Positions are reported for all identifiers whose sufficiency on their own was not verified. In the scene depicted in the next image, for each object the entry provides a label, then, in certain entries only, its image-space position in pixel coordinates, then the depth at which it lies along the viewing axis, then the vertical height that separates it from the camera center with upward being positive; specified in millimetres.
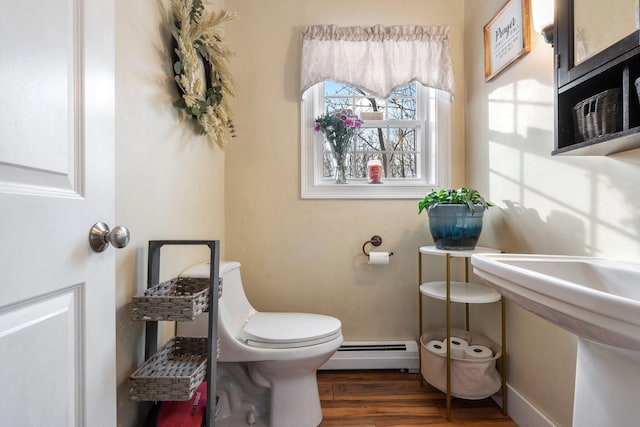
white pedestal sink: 530 -200
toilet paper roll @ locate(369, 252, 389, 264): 1831 -276
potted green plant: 1521 -32
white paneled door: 453 +2
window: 1970 +471
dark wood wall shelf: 830 +392
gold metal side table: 1479 -415
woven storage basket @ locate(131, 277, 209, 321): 927 -289
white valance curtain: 1907 +970
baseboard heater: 1868 -890
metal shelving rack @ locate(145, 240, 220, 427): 1018 -351
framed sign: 1418 +872
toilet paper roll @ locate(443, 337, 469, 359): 1543 -709
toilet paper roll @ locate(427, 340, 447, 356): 1569 -721
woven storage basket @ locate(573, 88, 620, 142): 892 +295
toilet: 1278 -588
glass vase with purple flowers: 1921 +512
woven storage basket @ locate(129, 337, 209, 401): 917 -510
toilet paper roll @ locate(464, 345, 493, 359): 1512 -706
